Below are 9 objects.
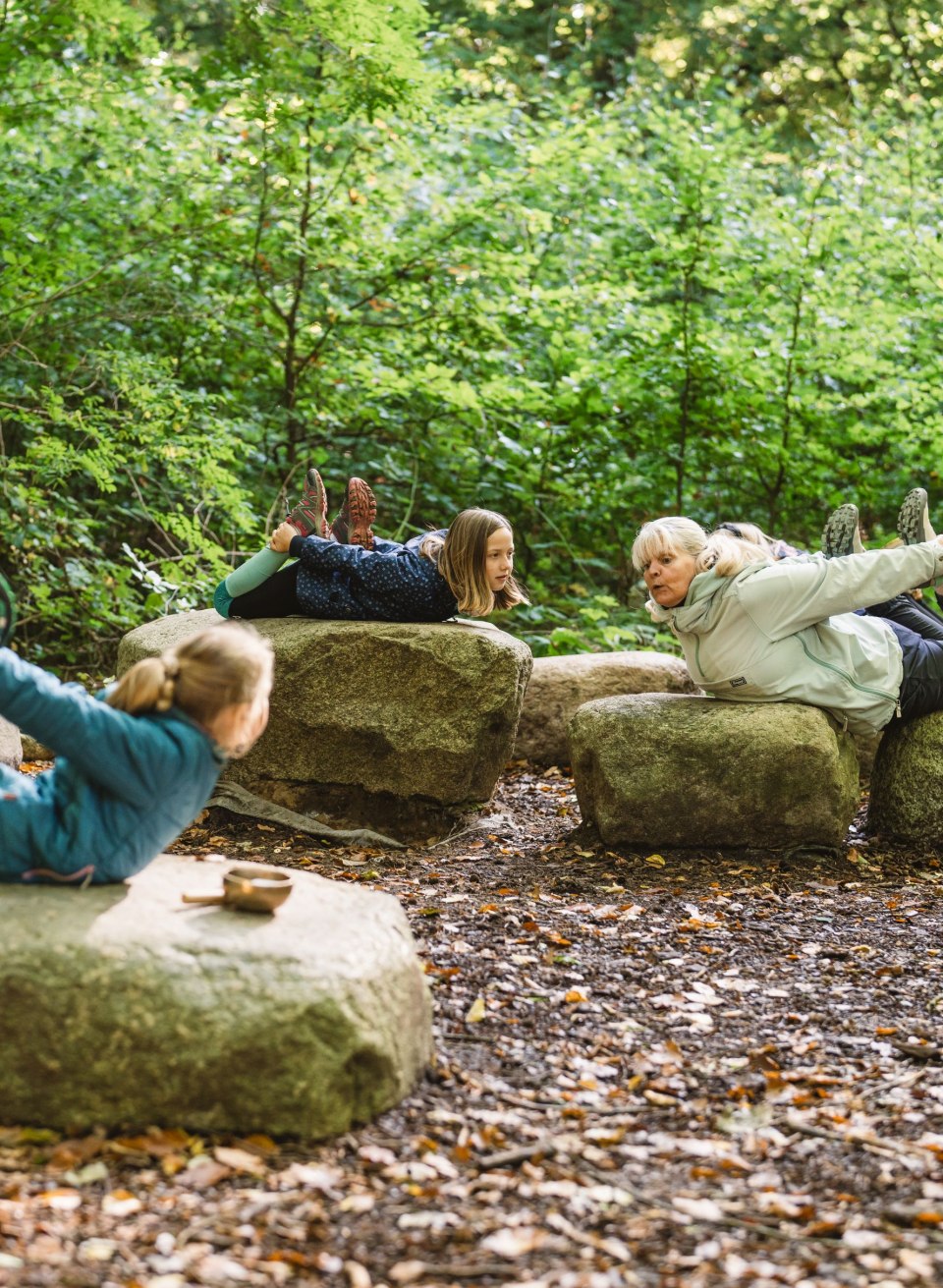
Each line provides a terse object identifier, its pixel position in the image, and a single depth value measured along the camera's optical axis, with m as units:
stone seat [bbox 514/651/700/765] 6.89
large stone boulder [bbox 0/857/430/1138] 2.65
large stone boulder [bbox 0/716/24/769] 5.46
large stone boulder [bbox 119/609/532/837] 5.43
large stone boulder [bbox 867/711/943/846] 5.45
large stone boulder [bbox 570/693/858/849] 5.08
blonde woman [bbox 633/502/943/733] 5.16
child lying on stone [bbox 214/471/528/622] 5.50
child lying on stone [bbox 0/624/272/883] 2.88
